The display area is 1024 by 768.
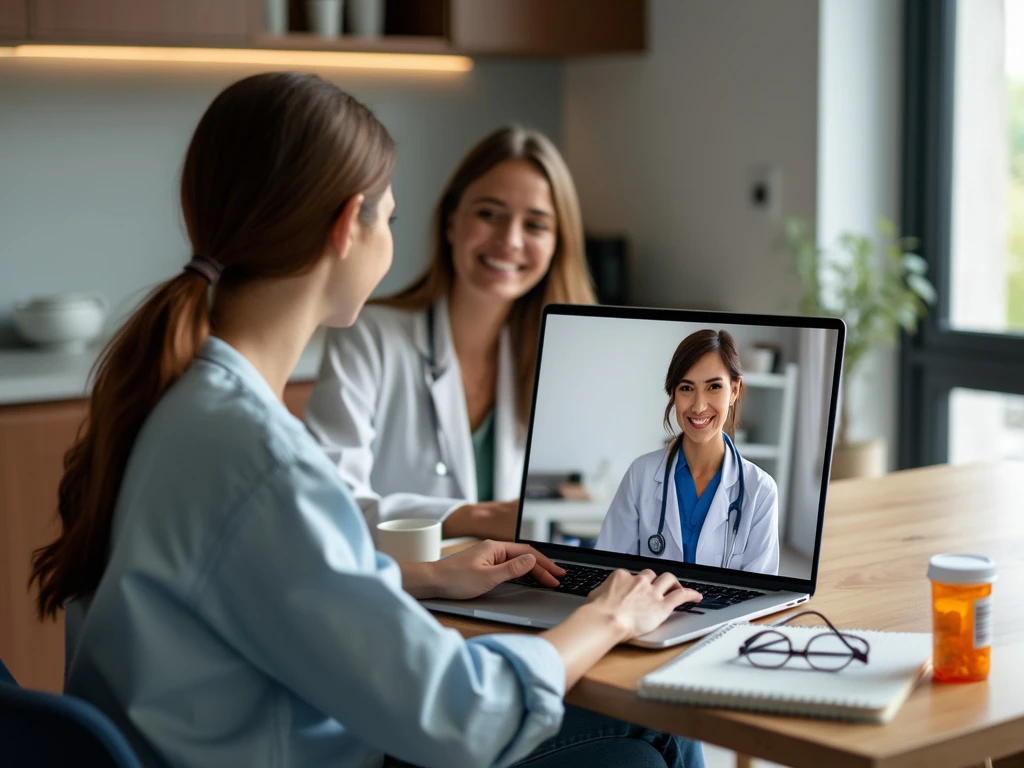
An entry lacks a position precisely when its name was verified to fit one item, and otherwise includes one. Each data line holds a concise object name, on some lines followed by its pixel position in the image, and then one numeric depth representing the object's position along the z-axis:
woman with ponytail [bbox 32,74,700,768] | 1.04
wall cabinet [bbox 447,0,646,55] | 3.45
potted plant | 3.06
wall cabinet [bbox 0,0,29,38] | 2.81
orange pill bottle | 1.09
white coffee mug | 1.49
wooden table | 0.99
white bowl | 2.98
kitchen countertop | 2.65
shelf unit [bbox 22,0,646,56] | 2.92
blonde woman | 2.13
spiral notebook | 1.03
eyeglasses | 1.13
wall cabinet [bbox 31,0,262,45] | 2.88
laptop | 1.32
